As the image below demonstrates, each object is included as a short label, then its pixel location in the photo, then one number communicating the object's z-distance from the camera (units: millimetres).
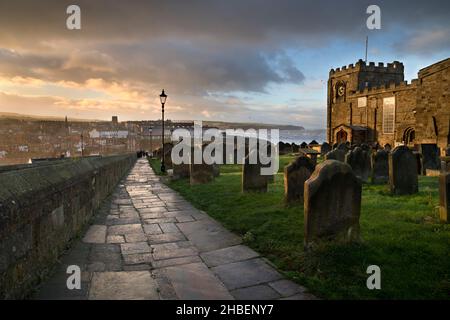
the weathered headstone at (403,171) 8898
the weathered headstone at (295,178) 7805
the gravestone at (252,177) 9891
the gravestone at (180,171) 15469
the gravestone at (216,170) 15262
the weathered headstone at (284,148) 36206
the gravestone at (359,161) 11828
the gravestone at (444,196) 5930
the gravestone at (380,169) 11594
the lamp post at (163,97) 20197
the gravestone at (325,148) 26891
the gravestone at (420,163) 15243
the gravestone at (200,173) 13086
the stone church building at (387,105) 27656
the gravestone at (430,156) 15547
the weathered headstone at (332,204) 4734
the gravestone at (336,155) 12250
